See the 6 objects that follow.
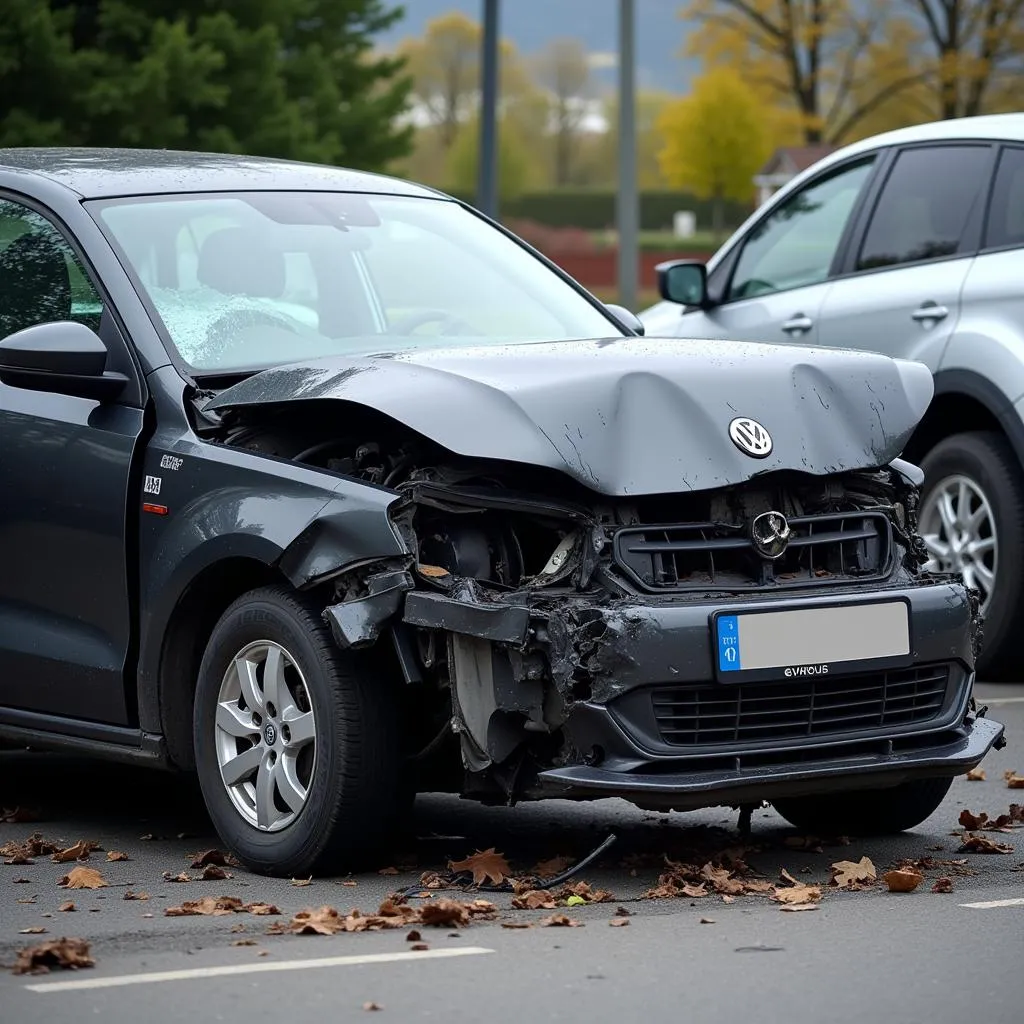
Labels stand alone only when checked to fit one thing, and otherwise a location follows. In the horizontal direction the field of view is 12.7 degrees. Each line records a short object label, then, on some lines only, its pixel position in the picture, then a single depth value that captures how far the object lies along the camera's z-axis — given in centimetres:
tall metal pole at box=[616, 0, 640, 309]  4398
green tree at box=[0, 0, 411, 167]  5290
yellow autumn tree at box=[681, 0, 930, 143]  12237
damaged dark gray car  1074
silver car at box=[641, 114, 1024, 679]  1830
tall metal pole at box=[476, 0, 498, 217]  4209
